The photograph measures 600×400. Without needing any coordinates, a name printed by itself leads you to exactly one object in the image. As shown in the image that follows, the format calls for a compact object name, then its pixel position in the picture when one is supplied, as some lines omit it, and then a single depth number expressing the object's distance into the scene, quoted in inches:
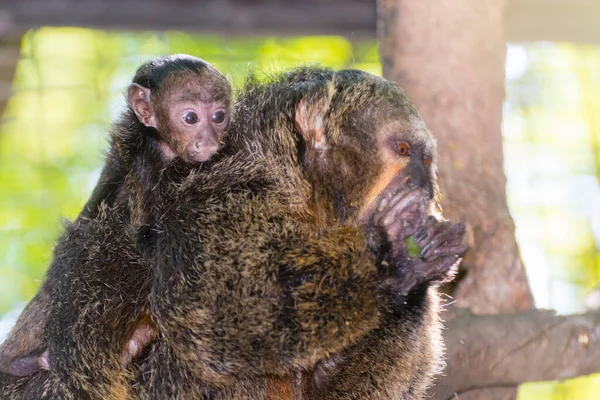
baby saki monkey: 233.6
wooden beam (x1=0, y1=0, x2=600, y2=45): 343.6
